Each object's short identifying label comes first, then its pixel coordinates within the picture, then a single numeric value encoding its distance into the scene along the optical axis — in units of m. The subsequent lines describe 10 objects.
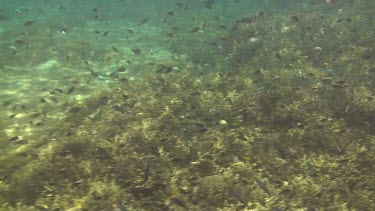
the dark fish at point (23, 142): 7.98
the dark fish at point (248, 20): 15.54
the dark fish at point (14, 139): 7.89
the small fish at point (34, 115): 9.45
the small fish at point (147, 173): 6.01
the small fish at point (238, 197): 5.65
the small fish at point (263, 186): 5.48
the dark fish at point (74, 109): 9.18
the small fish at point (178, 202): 5.79
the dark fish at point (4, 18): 22.52
